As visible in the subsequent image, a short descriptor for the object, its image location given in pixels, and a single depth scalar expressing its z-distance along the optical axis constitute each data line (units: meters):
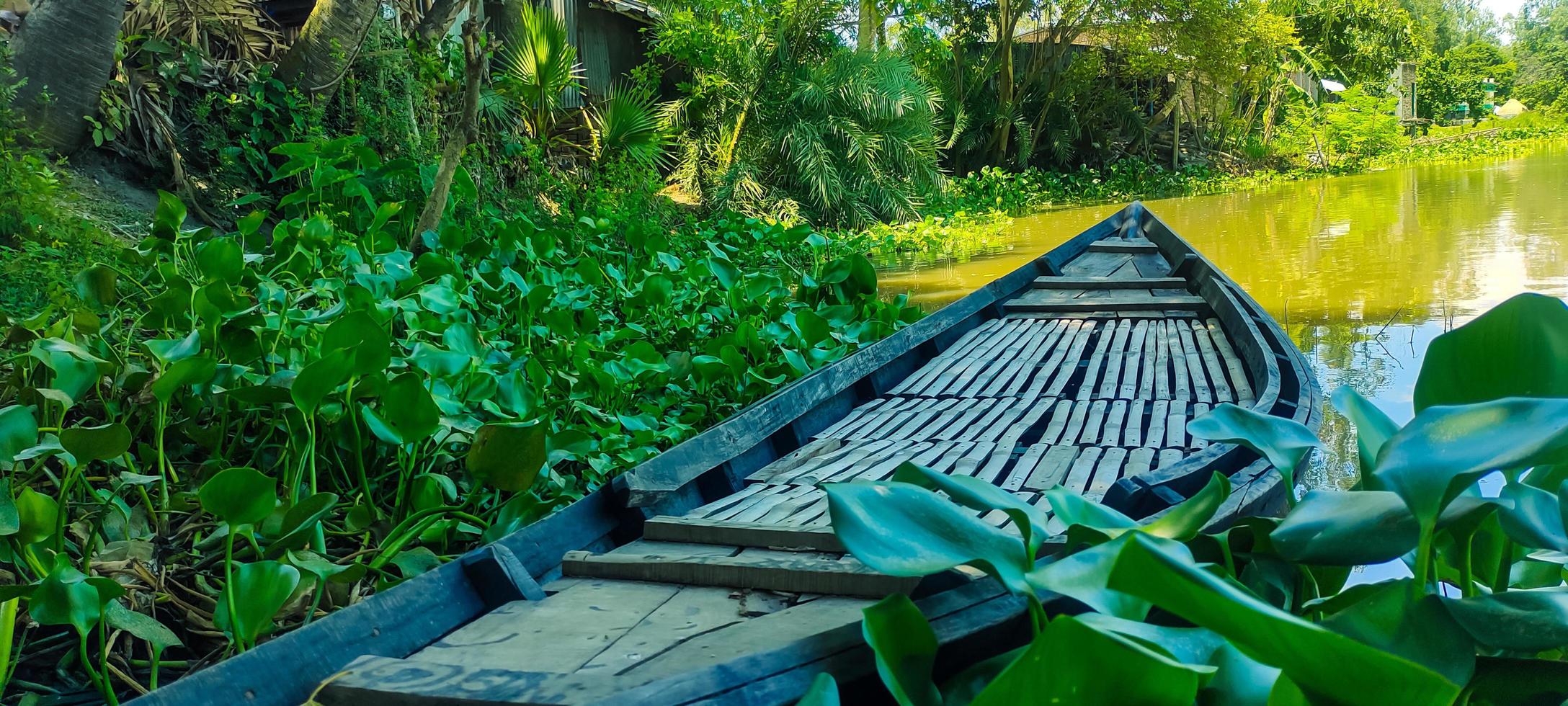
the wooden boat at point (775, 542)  1.26
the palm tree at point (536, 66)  7.77
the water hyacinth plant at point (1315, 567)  0.72
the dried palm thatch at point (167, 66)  5.32
